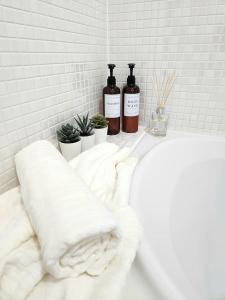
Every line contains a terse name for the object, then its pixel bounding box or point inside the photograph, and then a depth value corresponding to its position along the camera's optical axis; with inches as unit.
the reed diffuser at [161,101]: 30.1
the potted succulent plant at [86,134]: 22.9
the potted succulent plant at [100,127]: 25.0
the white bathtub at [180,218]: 11.8
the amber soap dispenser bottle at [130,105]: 28.5
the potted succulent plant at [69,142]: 21.0
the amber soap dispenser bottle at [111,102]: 27.5
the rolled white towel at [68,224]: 9.7
